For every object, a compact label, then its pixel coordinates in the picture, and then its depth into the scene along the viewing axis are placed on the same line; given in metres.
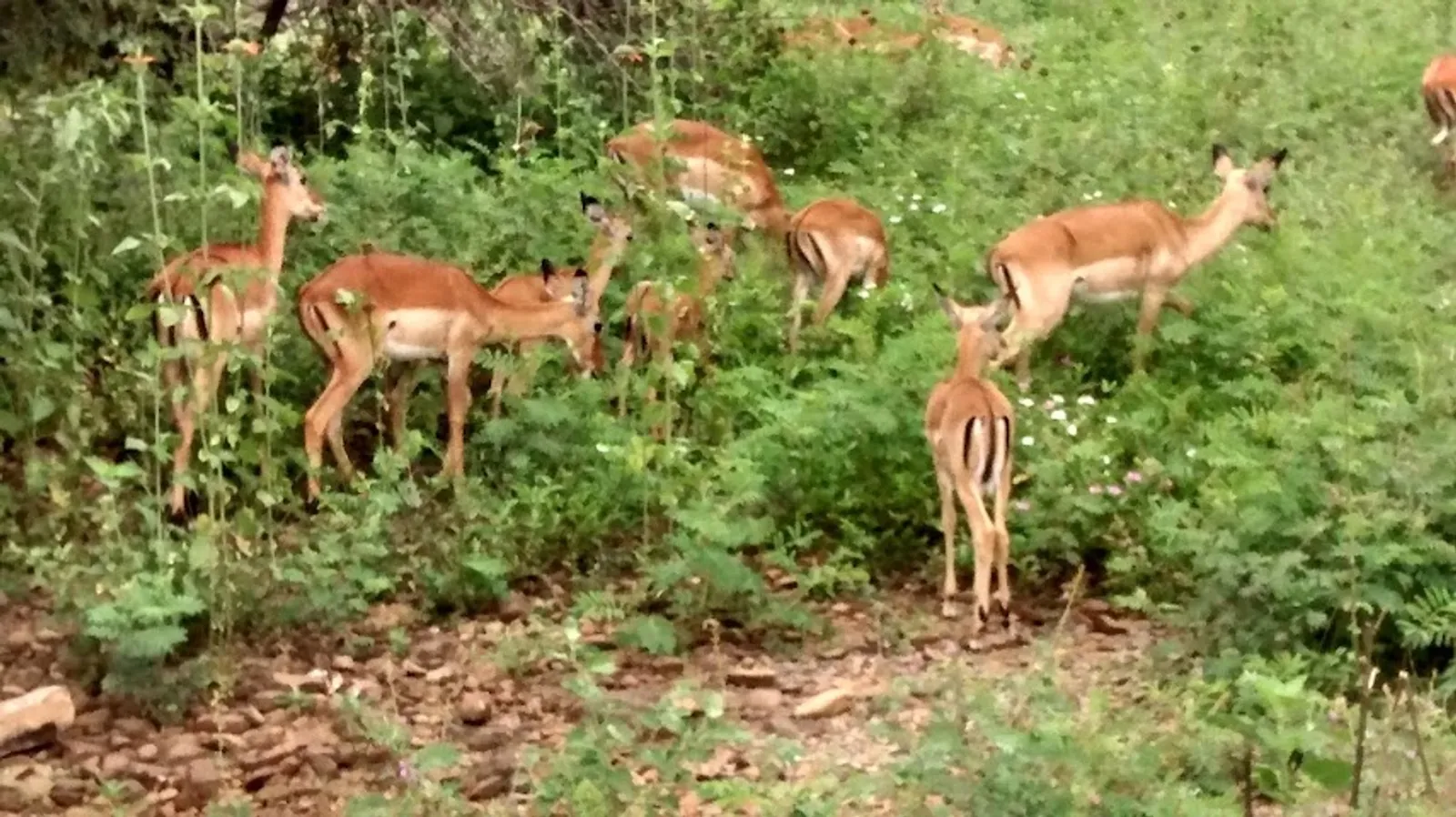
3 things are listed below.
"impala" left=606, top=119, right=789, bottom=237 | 7.92
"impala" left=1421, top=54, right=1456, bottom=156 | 9.31
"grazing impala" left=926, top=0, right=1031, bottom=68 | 11.66
